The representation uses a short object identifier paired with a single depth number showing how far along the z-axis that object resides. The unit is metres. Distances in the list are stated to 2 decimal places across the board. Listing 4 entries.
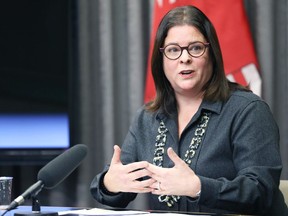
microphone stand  4.72
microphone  4.57
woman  4.86
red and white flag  5.84
